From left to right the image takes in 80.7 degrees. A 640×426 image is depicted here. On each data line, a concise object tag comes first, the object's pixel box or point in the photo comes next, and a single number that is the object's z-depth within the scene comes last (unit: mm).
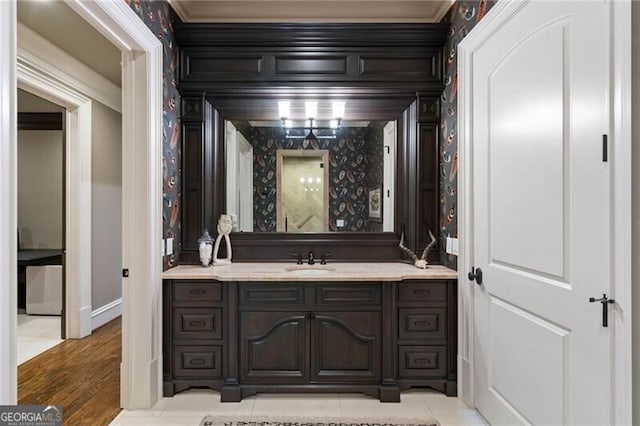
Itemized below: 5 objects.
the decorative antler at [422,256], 2872
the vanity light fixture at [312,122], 3213
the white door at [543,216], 1498
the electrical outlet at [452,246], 2746
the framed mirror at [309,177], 3250
